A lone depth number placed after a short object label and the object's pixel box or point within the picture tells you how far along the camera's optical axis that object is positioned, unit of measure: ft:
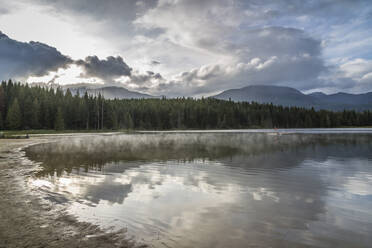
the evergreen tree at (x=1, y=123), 312.01
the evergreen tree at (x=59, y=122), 341.82
